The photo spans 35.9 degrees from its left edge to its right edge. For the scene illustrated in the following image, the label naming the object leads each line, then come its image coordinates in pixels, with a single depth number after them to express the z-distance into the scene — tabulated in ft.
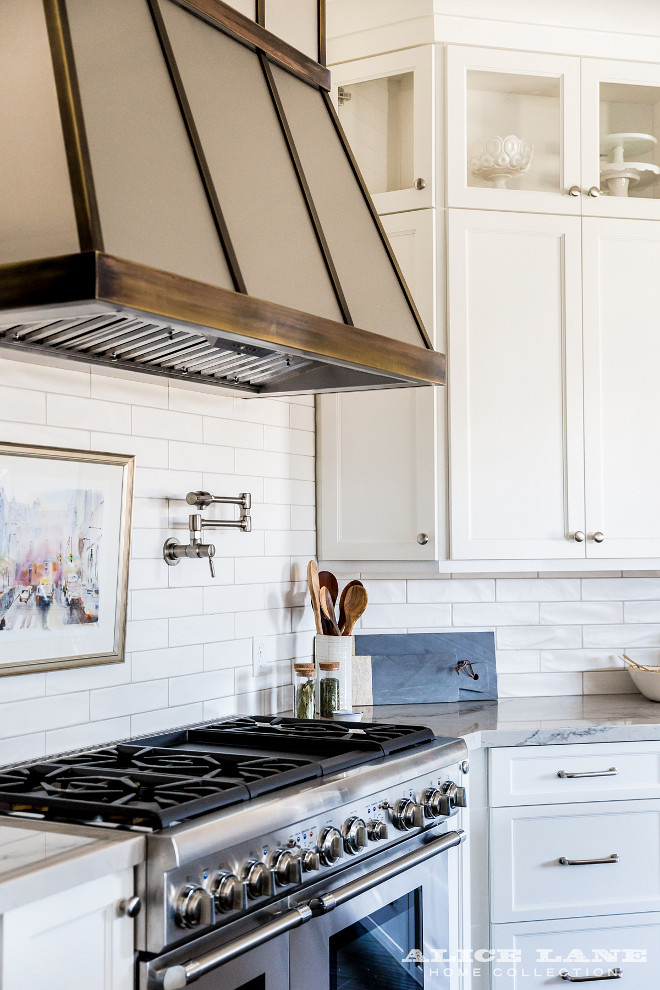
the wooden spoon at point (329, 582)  10.30
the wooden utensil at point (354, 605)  9.93
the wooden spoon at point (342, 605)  9.97
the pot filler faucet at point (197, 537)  8.41
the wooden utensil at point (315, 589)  9.82
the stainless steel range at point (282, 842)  5.37
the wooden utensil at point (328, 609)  9.82
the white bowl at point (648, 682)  10.59
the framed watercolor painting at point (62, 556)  6.84
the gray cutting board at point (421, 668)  10.34
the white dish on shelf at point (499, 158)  10.12
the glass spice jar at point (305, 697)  9.16
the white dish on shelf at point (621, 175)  10.39
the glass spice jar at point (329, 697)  9.23
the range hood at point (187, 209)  5.18
